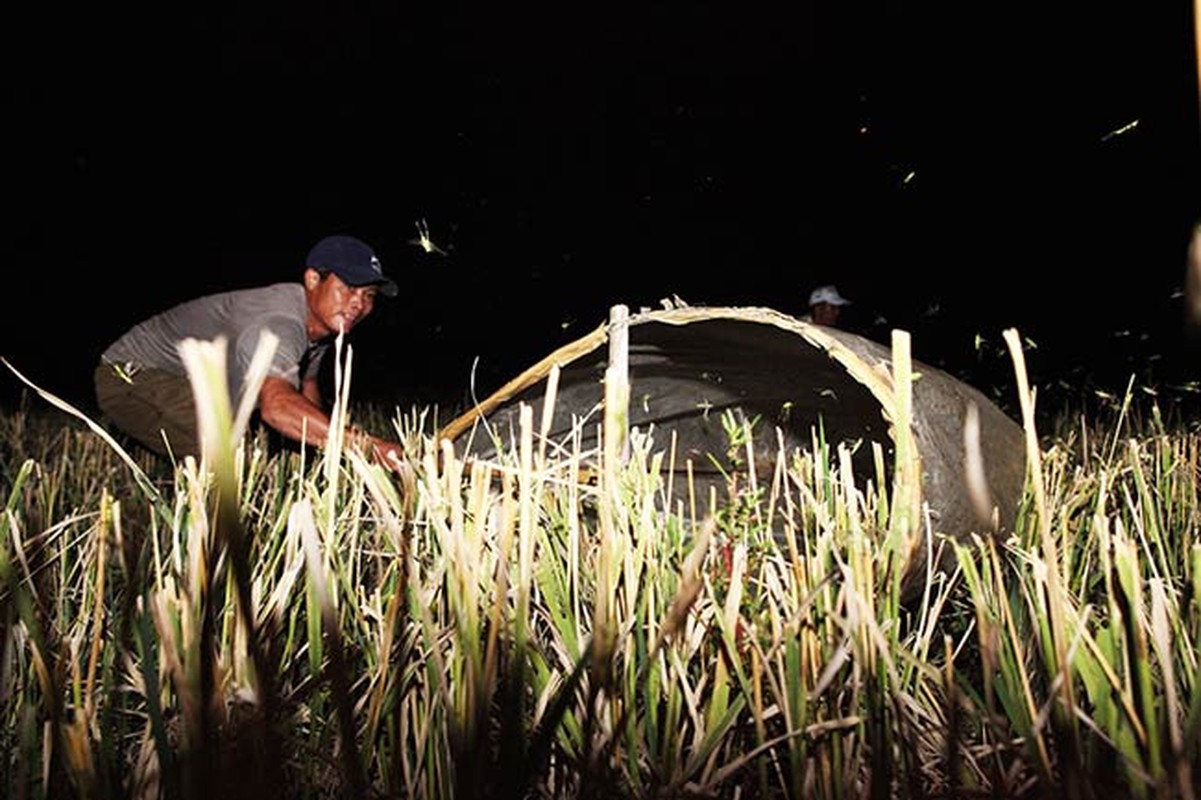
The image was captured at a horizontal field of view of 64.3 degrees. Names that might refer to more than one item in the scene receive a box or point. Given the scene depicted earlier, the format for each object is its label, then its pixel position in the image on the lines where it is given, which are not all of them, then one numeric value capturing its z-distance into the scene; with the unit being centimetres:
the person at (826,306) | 577
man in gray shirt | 303
